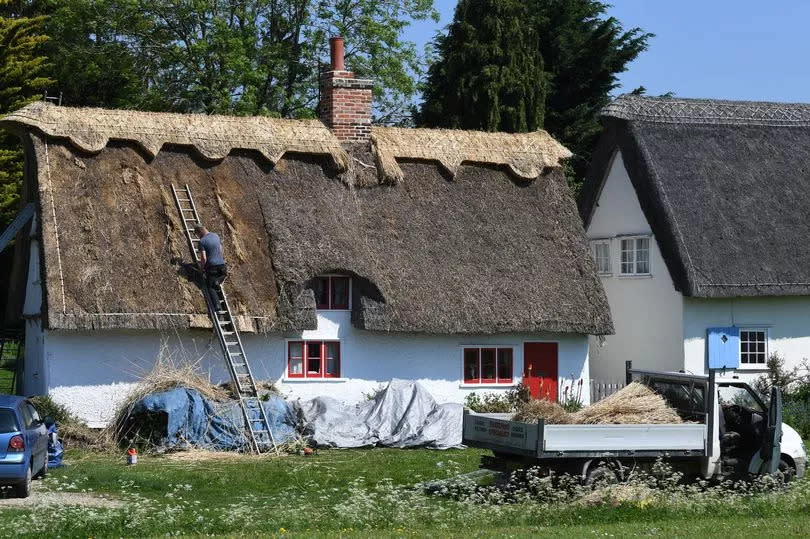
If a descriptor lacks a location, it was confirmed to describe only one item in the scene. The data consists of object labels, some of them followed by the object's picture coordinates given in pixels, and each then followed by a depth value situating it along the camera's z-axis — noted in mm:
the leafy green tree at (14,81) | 38031
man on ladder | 24781
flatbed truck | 17422
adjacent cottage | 30125
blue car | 17438
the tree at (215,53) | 41031
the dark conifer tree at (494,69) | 39625
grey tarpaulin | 24688
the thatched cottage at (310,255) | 24812
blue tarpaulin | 23094
